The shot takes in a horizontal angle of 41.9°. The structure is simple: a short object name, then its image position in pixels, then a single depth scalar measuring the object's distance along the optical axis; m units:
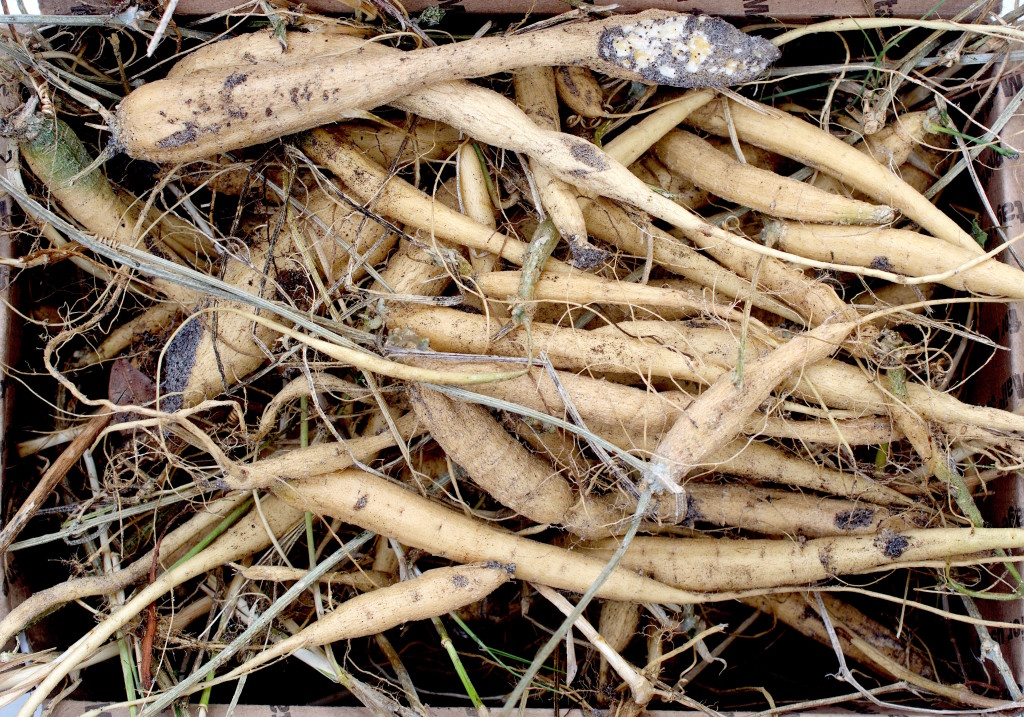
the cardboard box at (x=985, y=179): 0.55
